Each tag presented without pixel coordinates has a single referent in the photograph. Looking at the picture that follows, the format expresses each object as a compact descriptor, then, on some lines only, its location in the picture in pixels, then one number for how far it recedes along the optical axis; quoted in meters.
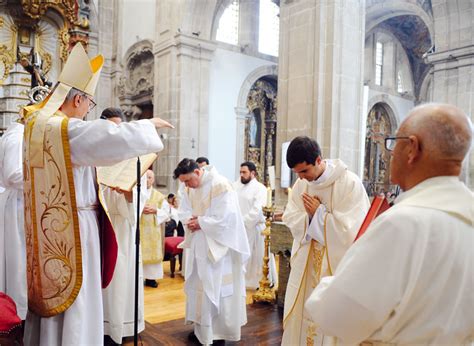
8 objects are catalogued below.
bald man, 1.25
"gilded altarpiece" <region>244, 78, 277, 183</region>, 13.70
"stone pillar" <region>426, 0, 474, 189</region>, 7.45
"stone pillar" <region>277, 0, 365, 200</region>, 6.75
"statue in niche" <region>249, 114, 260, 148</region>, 13.83
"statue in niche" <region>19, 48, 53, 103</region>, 4.40
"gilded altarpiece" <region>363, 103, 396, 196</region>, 17.95
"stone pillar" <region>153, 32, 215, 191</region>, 10.80
